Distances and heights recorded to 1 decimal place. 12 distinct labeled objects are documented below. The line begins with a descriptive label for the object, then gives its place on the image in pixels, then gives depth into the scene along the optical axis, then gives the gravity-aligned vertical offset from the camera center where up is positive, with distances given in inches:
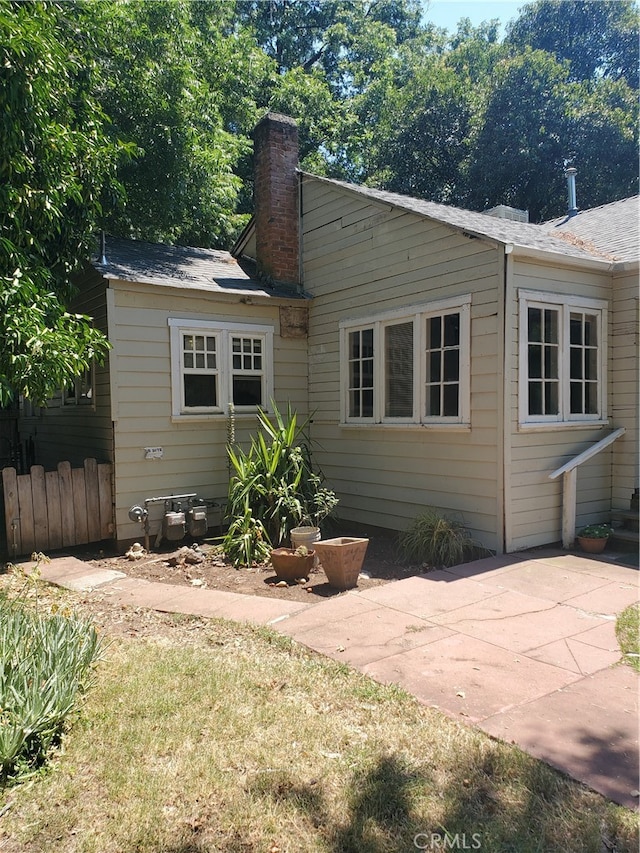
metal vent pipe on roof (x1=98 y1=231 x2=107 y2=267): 311.9 +85.2
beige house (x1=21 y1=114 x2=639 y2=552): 257.9 +21.8
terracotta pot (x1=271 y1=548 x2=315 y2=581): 228.7 -62.7
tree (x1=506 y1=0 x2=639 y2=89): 949.2 +589.0
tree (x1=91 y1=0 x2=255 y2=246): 392.8 +203.8
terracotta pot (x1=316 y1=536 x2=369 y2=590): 215.8 -58.1
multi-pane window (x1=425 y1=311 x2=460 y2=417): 273.1 +15.9
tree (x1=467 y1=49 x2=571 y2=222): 798.5 +368.0
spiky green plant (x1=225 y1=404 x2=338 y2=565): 270.2 -45.4
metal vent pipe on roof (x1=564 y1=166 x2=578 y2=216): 456.8 +161.2
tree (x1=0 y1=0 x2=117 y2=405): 227.1 +90.7
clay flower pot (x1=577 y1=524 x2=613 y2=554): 260.5 -61.7
